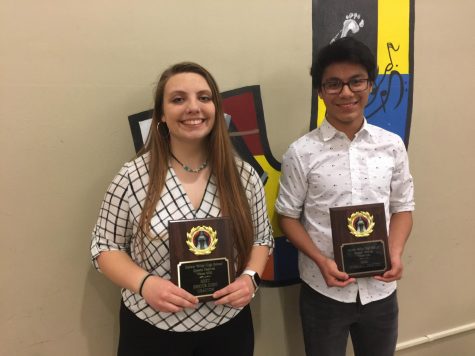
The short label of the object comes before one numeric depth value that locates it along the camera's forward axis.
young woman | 0.92
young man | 1.11
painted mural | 1.35
